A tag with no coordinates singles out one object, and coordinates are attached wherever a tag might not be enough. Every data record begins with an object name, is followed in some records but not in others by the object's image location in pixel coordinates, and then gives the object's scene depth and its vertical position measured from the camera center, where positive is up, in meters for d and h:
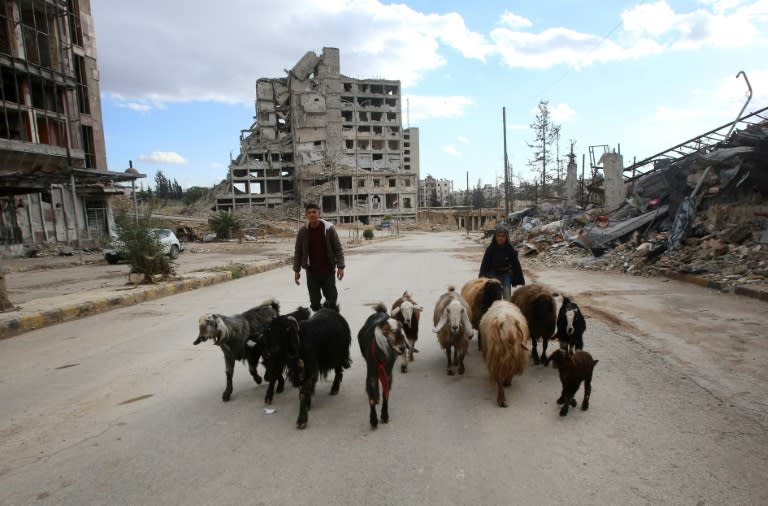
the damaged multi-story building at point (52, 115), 22.41 +5.89
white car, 12.39 -1.27
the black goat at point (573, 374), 3.90 -1.47
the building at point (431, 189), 121.74 +5.17
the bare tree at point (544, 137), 44.53 +6.22
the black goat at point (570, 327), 4.85 -1.34
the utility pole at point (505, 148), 31.59 +3.78
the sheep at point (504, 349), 4.29 -1.38
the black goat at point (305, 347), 3.96 -1.22
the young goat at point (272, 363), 4.27 -1.44
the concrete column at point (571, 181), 30.64 +1.28
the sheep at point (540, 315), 5.27 -1.31
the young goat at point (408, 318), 5.07 -1.24
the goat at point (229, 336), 4.36 -1.21
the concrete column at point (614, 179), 20.95 +0.88
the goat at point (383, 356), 3.82 -1.26
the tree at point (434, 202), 114.45 +0.91
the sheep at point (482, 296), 5.67 -1.16
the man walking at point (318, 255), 5.74 -0.57
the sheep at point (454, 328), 4.89 -1.34
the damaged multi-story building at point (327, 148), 77.75 +11.26
